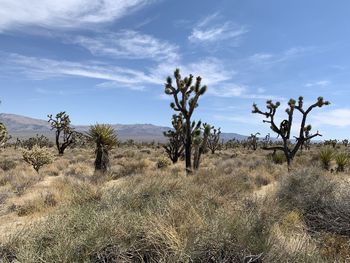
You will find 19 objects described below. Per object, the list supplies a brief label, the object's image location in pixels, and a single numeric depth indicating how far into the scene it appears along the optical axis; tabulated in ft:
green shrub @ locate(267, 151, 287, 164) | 85.03
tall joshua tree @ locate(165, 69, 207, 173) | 66.85
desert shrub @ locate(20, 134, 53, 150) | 169.42
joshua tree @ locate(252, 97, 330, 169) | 73.51
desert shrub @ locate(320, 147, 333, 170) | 70.68
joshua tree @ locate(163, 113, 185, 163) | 93.66
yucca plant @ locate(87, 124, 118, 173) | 62.59
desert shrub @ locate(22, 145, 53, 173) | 66.69
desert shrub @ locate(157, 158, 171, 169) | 82.36
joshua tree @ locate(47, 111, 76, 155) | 131.03
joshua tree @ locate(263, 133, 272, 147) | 199.80
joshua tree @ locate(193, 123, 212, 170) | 71.22
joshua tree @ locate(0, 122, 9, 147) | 66.74
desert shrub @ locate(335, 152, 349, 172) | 64.66
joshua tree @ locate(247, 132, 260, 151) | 186.22
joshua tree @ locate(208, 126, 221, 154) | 149.58
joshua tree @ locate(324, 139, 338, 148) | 186.65
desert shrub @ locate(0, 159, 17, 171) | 73.90
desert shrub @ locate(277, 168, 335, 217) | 29.73
